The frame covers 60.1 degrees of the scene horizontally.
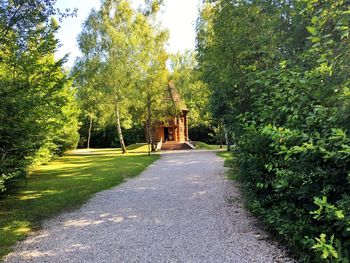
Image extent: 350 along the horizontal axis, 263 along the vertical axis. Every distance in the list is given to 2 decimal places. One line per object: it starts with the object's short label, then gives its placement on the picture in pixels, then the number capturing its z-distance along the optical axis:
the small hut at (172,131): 29.77
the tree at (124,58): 22.41
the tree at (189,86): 31.00
